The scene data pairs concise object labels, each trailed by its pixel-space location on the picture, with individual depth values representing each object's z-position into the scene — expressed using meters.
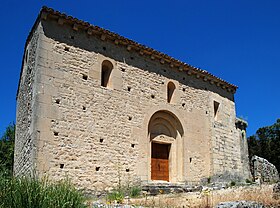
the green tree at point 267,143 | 35.53
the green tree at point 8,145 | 24.79
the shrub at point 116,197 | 10.76
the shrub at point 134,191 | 13.63
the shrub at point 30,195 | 6.06
